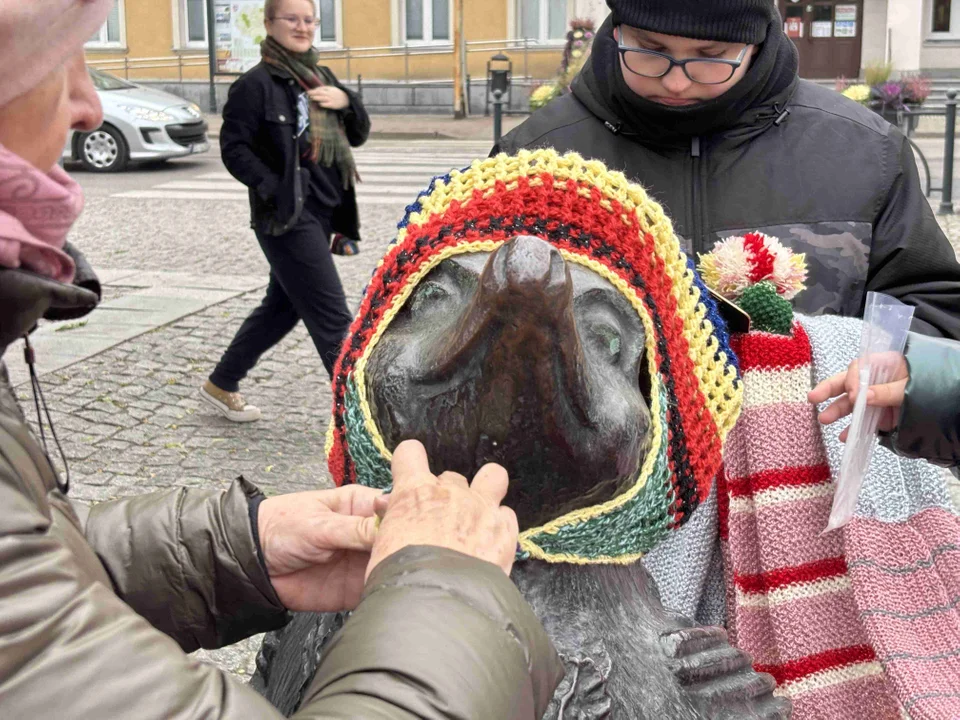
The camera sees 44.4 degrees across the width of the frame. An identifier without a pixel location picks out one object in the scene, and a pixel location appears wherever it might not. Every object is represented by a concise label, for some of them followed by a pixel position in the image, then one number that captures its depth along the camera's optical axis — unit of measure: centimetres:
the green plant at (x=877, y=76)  1398
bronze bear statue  137
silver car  1641
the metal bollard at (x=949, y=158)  1081
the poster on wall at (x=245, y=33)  1162
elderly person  102
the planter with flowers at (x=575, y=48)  1213
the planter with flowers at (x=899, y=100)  1082
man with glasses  257
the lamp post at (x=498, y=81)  1217
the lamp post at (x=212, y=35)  2346
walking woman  550
